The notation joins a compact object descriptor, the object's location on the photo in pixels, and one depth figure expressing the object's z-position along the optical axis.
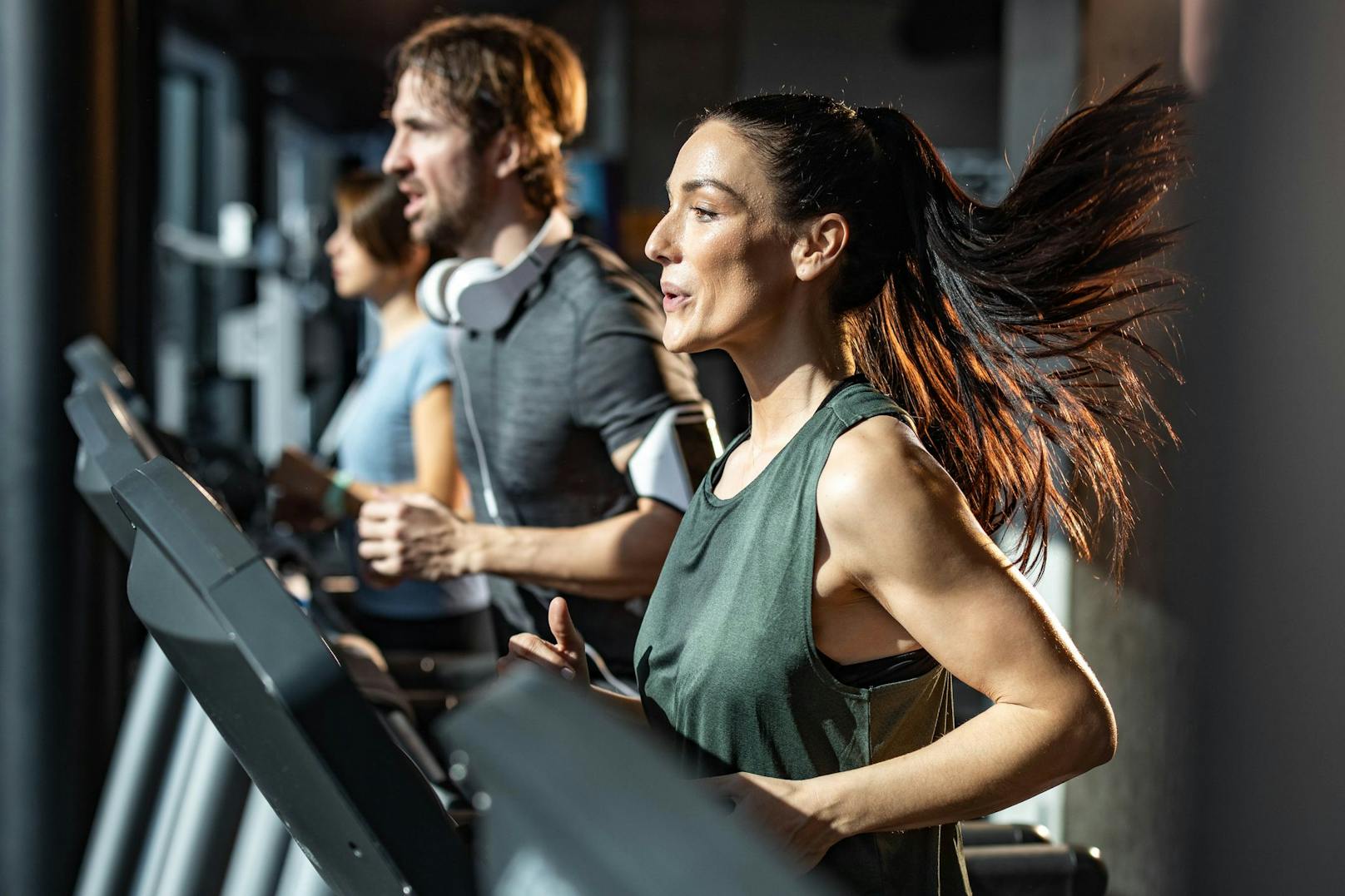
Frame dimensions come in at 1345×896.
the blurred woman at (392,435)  2.53
